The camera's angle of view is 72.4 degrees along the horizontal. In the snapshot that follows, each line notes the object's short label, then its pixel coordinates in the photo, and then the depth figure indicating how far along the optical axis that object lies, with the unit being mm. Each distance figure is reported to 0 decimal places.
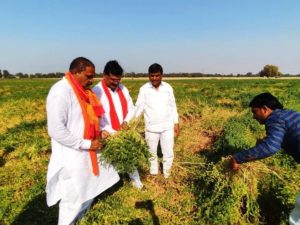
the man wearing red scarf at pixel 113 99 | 2728
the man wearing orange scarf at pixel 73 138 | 2091
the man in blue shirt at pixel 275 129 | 1777
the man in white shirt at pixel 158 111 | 3196
